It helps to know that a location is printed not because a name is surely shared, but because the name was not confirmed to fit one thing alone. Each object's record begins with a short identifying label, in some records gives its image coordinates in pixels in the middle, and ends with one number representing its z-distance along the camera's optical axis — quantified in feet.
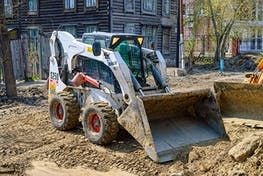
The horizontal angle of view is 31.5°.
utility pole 77.71
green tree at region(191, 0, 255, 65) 92.31
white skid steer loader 24.80
